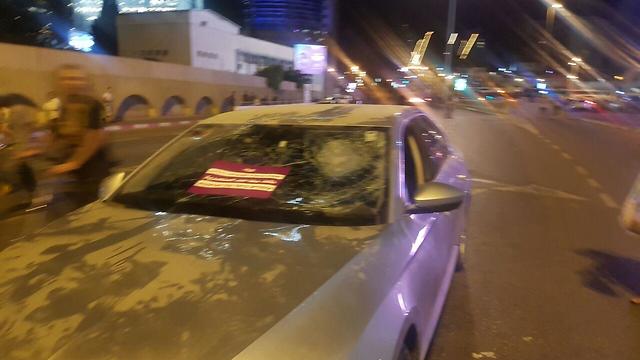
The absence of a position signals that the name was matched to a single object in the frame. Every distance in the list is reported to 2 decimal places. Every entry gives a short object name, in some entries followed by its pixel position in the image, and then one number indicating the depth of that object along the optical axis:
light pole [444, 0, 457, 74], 34.41
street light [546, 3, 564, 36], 40.98
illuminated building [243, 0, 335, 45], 106.38
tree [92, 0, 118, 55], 66.00
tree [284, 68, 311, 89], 69.44
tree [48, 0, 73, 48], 51.19
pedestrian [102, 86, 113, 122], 27.10
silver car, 1.94
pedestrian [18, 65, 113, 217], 4.70
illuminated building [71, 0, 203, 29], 62.15
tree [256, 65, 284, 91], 58.69
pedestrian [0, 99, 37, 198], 6.84
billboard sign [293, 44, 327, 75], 79.31
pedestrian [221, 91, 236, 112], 43.28
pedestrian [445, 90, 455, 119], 35.12
